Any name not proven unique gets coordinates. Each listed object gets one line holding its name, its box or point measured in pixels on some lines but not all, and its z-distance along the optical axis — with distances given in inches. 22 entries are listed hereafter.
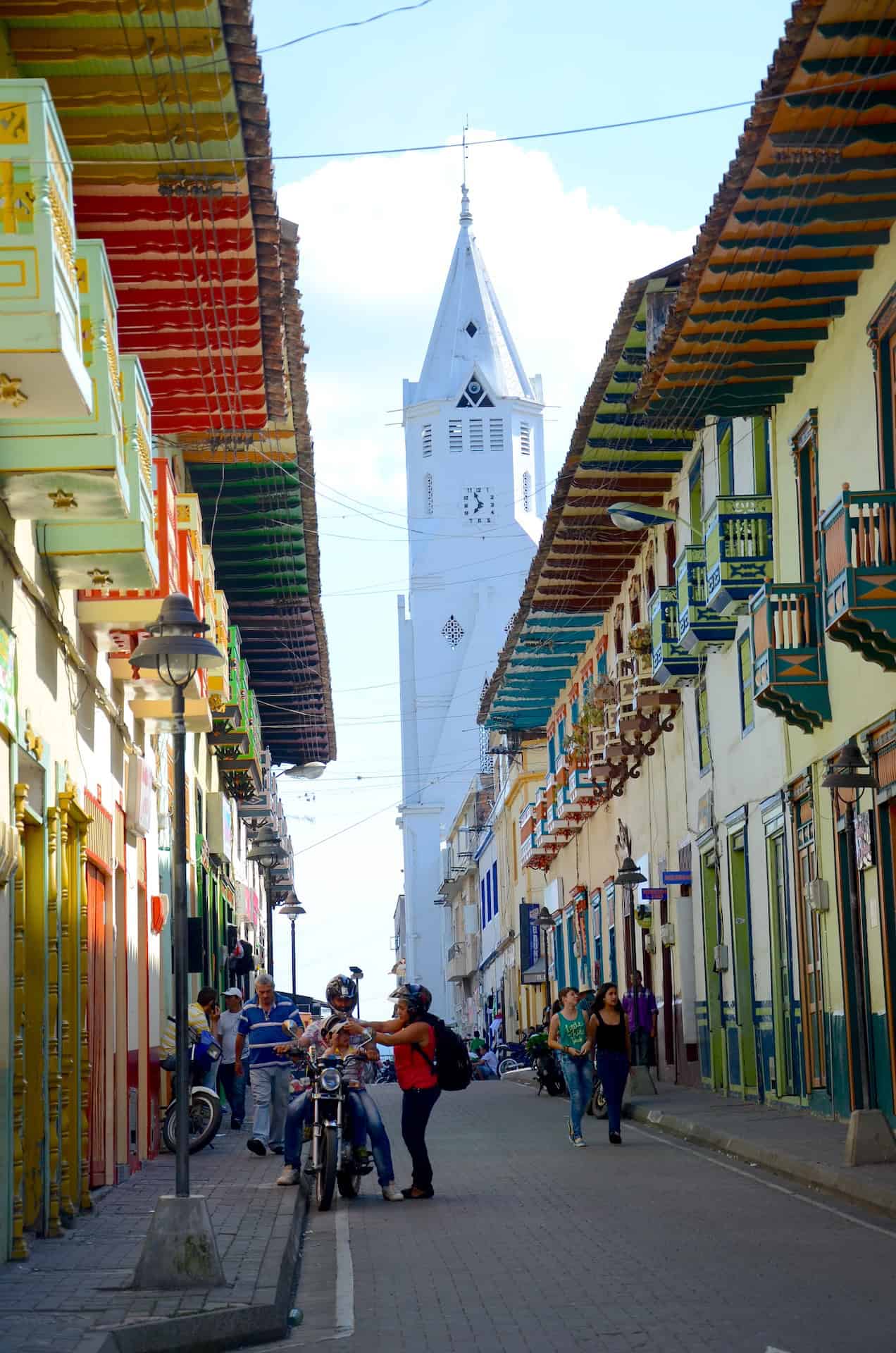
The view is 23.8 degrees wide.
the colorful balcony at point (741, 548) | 946.7
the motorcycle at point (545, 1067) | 1295.5
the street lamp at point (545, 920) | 1854.9
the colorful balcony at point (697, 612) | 1053.8
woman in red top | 641.0
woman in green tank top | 817.5
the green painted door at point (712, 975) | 1144.2
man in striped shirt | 770.8
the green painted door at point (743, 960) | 1055.6
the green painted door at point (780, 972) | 954.7
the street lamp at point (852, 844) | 641.0
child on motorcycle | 632.4
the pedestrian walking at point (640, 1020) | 1232.2
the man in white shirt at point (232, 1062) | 949.2
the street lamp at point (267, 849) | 1338.0
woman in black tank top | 821.9
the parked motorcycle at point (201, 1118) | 823.7
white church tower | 3998.5
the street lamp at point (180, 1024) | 422.3
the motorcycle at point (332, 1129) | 623.5
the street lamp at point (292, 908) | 1802.4
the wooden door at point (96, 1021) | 679.7
